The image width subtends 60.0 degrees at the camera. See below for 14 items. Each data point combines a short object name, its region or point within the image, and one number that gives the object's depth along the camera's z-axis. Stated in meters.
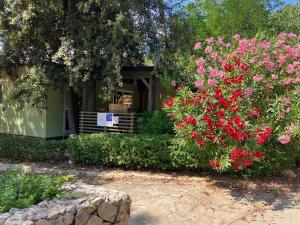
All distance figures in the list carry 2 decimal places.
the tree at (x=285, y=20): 10.24
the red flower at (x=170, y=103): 4.91
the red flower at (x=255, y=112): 4.46
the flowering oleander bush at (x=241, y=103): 4.40
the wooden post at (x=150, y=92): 8.38
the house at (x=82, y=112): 8.31
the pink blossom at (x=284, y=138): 4.36
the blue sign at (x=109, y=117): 7.27
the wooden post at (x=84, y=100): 9.21
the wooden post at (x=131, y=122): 7.89
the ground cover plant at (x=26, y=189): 2.63
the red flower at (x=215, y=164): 4.55
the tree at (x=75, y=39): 7.05
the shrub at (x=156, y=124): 6.82
